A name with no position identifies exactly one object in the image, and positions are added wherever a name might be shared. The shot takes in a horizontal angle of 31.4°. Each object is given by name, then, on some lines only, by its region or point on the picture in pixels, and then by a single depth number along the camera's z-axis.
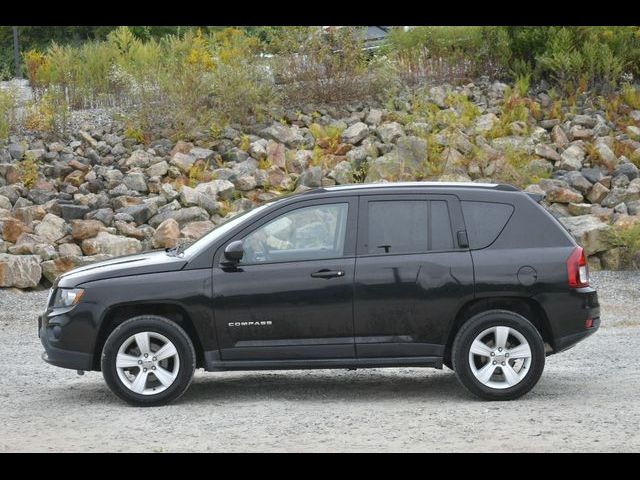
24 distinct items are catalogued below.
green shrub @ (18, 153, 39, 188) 17.55
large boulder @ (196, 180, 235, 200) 17.11
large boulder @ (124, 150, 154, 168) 18.22
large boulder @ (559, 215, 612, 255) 15.38
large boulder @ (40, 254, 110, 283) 14.91
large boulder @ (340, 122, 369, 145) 18.98
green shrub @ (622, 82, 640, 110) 20.45
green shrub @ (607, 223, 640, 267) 15.38
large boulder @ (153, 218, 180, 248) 15.45
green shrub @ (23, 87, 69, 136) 19.09
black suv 8.67
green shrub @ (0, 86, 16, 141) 18.58
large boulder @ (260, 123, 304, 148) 19.06
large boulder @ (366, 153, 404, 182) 17.52
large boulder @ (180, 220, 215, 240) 15.75
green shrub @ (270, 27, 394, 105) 20.55
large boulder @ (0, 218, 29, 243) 15.85
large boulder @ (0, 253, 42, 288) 14.64
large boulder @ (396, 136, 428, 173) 17.81
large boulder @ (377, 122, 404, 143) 18.78
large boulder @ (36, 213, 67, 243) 15.84
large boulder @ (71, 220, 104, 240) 15.75
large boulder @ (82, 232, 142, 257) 15.43
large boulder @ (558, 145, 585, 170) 18.33
